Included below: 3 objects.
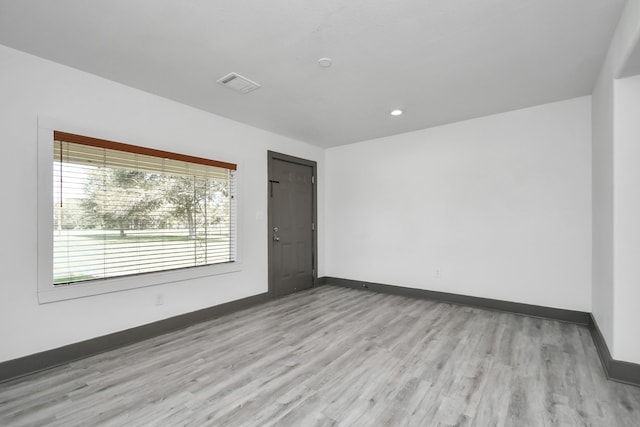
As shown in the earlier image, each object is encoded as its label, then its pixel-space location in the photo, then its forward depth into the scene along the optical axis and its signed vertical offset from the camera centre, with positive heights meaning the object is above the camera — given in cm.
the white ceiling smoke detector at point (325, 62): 261 +134
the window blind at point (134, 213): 275 +1
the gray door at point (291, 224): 486 -19
